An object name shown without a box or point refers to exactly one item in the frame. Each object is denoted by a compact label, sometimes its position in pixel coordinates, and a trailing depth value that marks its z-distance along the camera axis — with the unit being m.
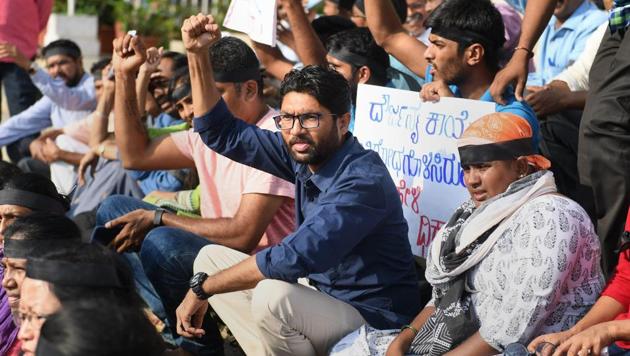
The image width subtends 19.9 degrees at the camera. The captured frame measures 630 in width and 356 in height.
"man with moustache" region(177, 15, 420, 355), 7.31
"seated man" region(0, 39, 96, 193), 14.88
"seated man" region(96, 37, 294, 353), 8.73
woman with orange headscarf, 6.44
